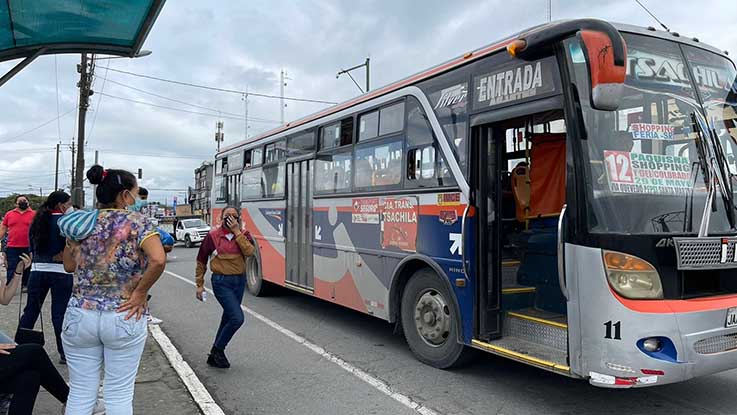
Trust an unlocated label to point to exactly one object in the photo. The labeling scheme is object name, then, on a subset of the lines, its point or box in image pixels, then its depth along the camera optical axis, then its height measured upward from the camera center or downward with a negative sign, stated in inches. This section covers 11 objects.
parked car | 1099.3 -30.7
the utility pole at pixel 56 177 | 2461.9 +171.5
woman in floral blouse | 125.1 -21.1
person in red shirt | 339.3 -10.1
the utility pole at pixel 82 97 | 975.0 +210.7
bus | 155.4 +4.2
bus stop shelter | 189.3 +70.6
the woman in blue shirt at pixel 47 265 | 221.1 -20.2
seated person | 140.9 -41.8
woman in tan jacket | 229.8 -23.0
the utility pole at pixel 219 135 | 2245.3 +330.8
